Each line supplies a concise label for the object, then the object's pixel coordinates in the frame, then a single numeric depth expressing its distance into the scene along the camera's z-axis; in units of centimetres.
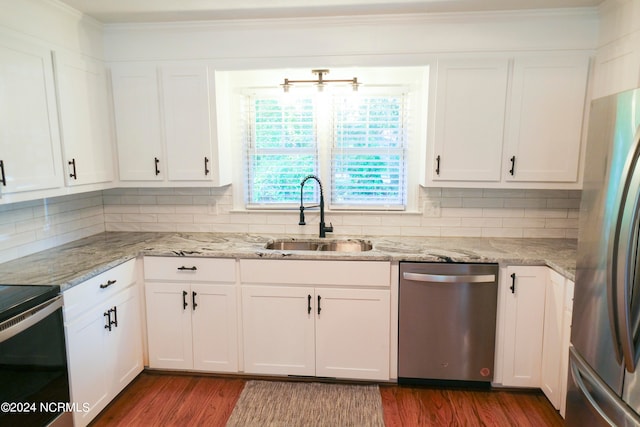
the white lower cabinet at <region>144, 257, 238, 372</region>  259
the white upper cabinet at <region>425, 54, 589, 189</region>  252
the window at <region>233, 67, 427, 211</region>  300
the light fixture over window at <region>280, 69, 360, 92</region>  280
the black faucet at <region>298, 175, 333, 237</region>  292
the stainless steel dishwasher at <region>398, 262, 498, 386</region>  242
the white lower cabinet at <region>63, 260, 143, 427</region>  205
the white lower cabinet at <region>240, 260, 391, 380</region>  250
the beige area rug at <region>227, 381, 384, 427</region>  227
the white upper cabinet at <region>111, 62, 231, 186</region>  275
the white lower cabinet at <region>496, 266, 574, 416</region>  229
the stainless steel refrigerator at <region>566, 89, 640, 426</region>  140
